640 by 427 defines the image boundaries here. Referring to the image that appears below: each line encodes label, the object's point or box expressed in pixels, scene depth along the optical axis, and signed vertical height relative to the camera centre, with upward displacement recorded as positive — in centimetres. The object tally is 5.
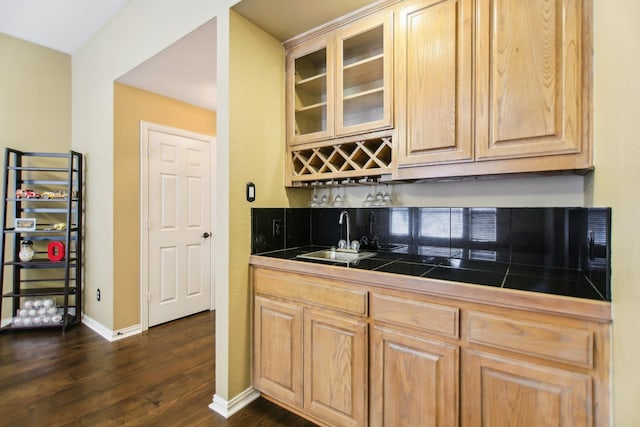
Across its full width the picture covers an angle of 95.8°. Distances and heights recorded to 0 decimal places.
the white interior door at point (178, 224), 301 -13
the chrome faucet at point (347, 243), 208 -23
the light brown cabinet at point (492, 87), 119 +59
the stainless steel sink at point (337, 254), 199 -30
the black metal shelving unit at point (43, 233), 286 -23
